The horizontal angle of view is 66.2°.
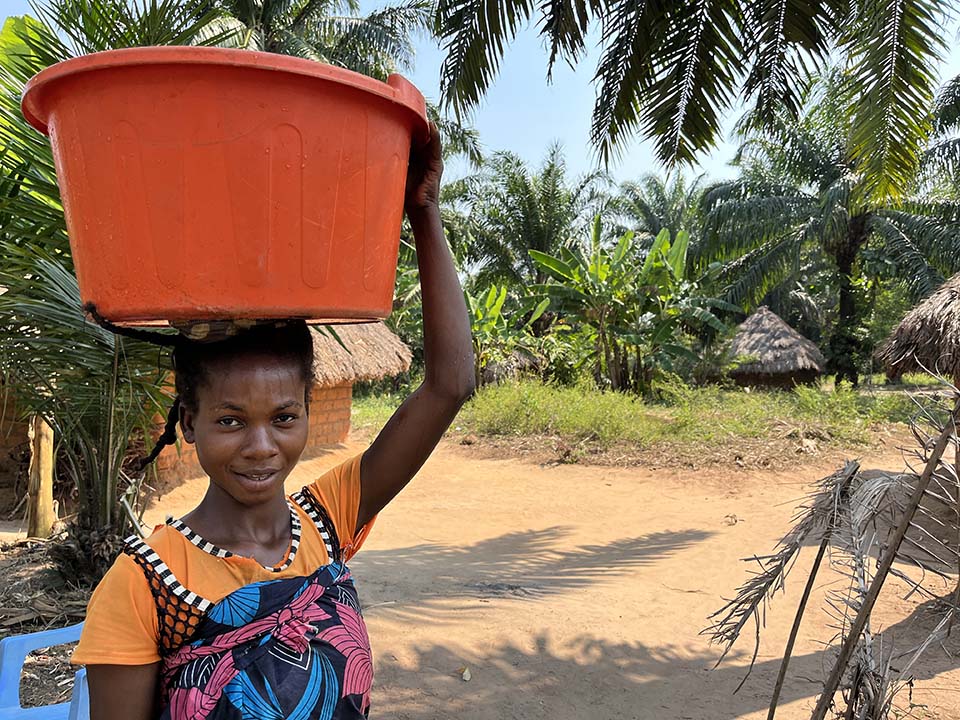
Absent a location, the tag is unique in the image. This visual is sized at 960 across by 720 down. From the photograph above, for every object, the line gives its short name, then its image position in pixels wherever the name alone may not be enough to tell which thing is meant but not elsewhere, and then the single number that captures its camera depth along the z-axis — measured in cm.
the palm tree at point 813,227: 1489
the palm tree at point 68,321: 286
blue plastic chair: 211
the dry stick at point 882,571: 157
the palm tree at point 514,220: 1816
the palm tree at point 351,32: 1436
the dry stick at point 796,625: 190
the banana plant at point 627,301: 1235
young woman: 96
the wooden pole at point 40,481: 489
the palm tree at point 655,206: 2356
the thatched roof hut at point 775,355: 1895
